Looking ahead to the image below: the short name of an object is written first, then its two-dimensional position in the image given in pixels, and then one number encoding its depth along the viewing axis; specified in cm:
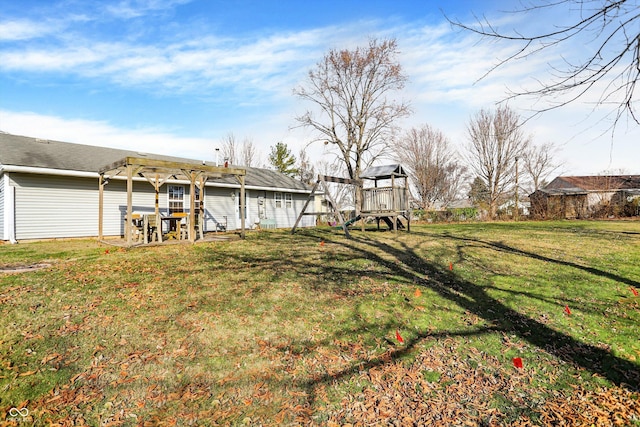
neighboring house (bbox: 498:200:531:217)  2658
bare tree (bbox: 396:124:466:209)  3456
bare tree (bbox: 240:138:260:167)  4059
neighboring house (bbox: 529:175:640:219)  2481
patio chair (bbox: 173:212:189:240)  1123
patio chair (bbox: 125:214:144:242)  1120
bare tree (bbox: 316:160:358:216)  4444
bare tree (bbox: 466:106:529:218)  2966
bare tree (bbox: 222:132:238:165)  3969
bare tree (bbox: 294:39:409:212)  2595
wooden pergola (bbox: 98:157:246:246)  916
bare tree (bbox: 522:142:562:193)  3562
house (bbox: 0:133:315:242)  1134
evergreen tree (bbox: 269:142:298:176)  4122
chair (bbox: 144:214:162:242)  1021
